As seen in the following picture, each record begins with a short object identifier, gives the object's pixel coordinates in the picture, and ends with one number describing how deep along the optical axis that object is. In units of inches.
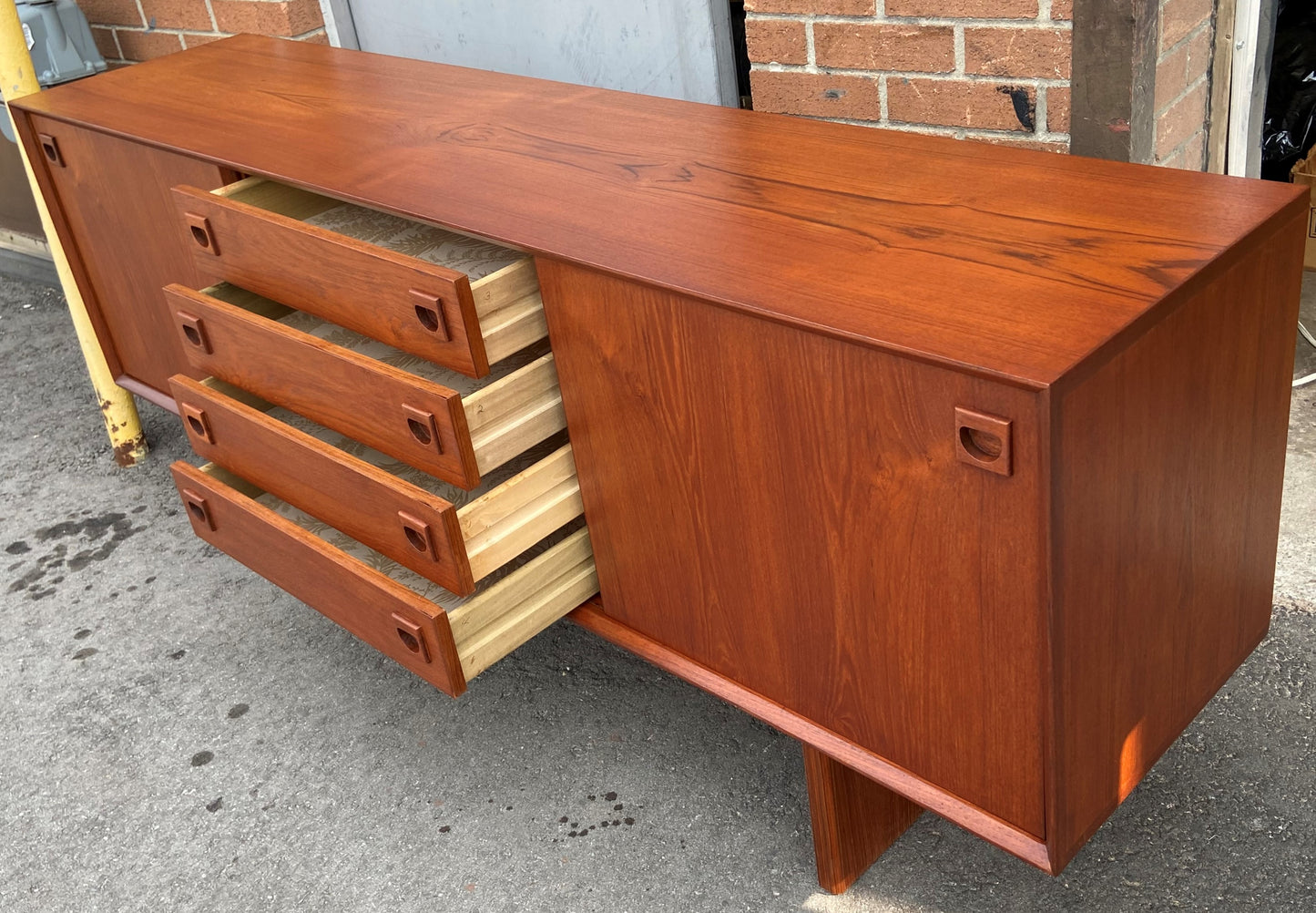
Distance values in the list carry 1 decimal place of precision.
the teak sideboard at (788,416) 42.4
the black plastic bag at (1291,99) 103.0
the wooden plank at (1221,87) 70.6
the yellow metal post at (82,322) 92.9
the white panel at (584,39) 85.1
